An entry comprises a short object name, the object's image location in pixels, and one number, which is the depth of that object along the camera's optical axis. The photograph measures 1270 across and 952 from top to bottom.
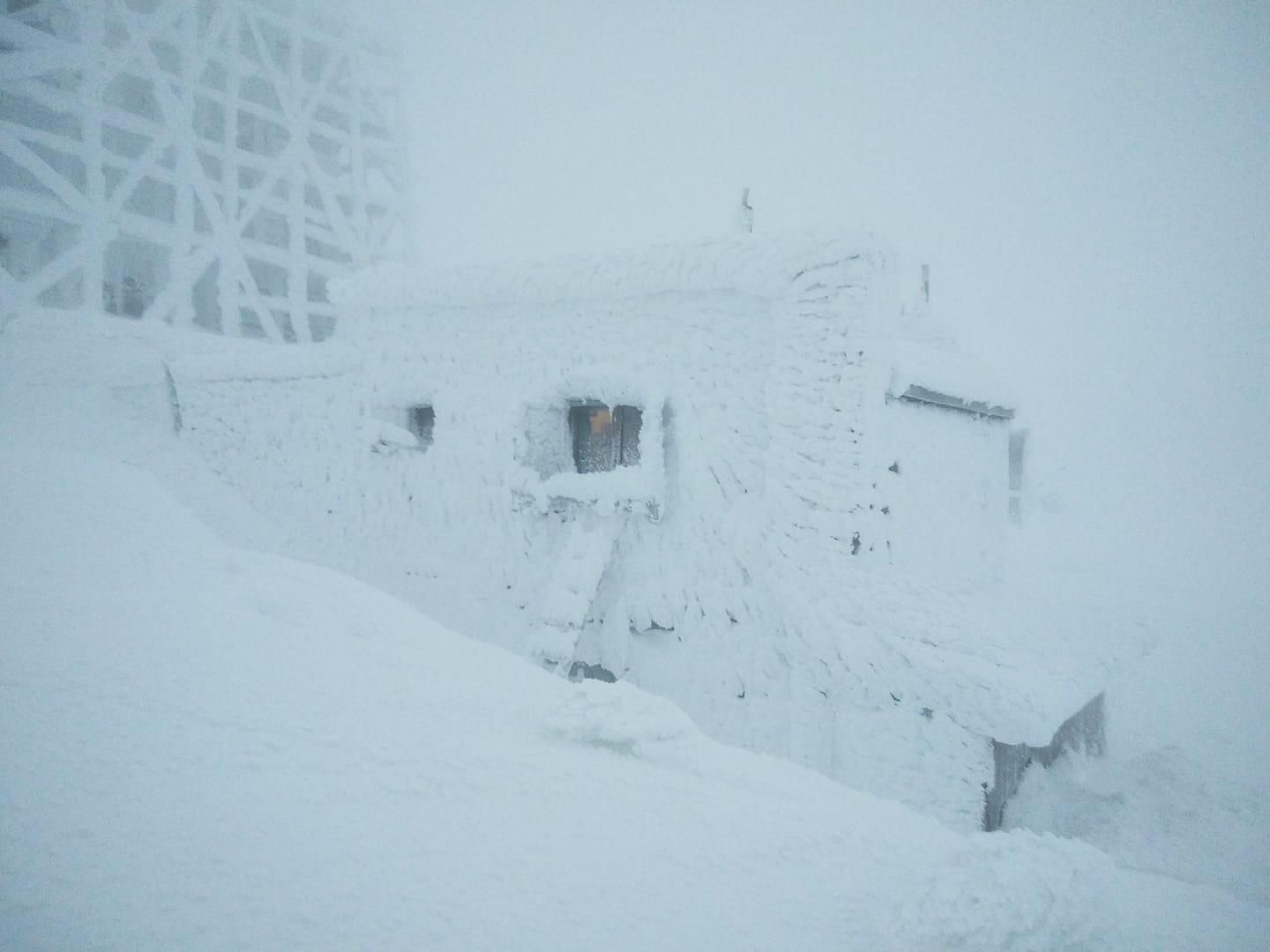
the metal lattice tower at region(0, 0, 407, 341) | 10.77
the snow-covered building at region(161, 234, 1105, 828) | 4.67
